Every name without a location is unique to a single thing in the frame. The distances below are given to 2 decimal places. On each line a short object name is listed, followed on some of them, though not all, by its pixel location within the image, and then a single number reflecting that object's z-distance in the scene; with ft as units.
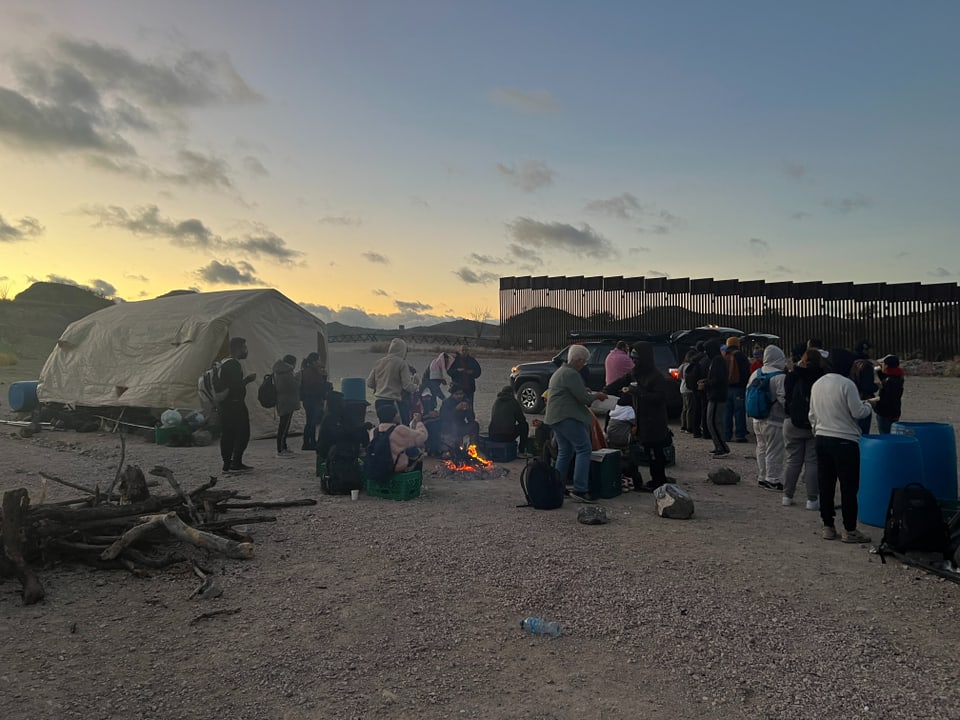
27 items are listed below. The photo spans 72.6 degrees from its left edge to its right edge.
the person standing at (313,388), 34.99
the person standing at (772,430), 24.76
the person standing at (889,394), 26.71
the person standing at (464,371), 37.70
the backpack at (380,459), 24.23
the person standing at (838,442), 18.67
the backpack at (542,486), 22.90
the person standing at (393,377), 32.55
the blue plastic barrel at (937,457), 19.88
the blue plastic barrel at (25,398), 53.52
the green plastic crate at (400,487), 24.39
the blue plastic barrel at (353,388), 46.93
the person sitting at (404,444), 24.26
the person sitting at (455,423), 32.99
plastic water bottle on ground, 13.26
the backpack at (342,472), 24.89
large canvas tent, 43.52
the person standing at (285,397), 34.99
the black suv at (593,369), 44.21
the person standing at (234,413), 28.94
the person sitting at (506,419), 31.99
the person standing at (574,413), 23.52
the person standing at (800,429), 21.26
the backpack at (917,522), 16.39
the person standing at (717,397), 32.71
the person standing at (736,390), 35.89
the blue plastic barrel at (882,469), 18.72
